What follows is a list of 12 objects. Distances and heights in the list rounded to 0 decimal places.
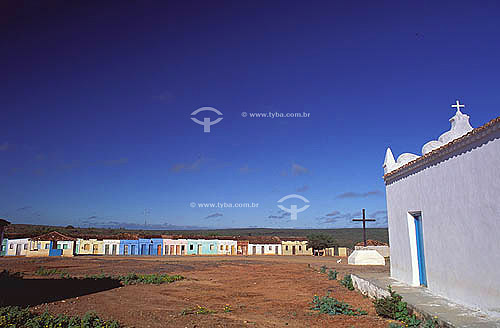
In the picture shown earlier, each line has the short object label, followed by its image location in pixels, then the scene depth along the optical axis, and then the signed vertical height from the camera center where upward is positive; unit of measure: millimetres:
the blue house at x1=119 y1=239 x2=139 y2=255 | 45844 -1601
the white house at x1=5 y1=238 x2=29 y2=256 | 39062 -1328
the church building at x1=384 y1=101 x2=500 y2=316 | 6574 +364
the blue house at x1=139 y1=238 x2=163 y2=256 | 46531 -1516
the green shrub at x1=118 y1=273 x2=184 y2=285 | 15778 -1965
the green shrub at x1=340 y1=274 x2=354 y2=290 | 12961 -1760
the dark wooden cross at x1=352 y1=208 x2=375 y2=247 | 22141 +766
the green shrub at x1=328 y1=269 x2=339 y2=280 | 16450 -1830
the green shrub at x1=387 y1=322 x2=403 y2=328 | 6775 -1674
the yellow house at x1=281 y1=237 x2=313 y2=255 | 49875 -1935
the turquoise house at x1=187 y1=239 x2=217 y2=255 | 47875 -1695
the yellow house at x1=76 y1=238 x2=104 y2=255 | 44969 -1458
